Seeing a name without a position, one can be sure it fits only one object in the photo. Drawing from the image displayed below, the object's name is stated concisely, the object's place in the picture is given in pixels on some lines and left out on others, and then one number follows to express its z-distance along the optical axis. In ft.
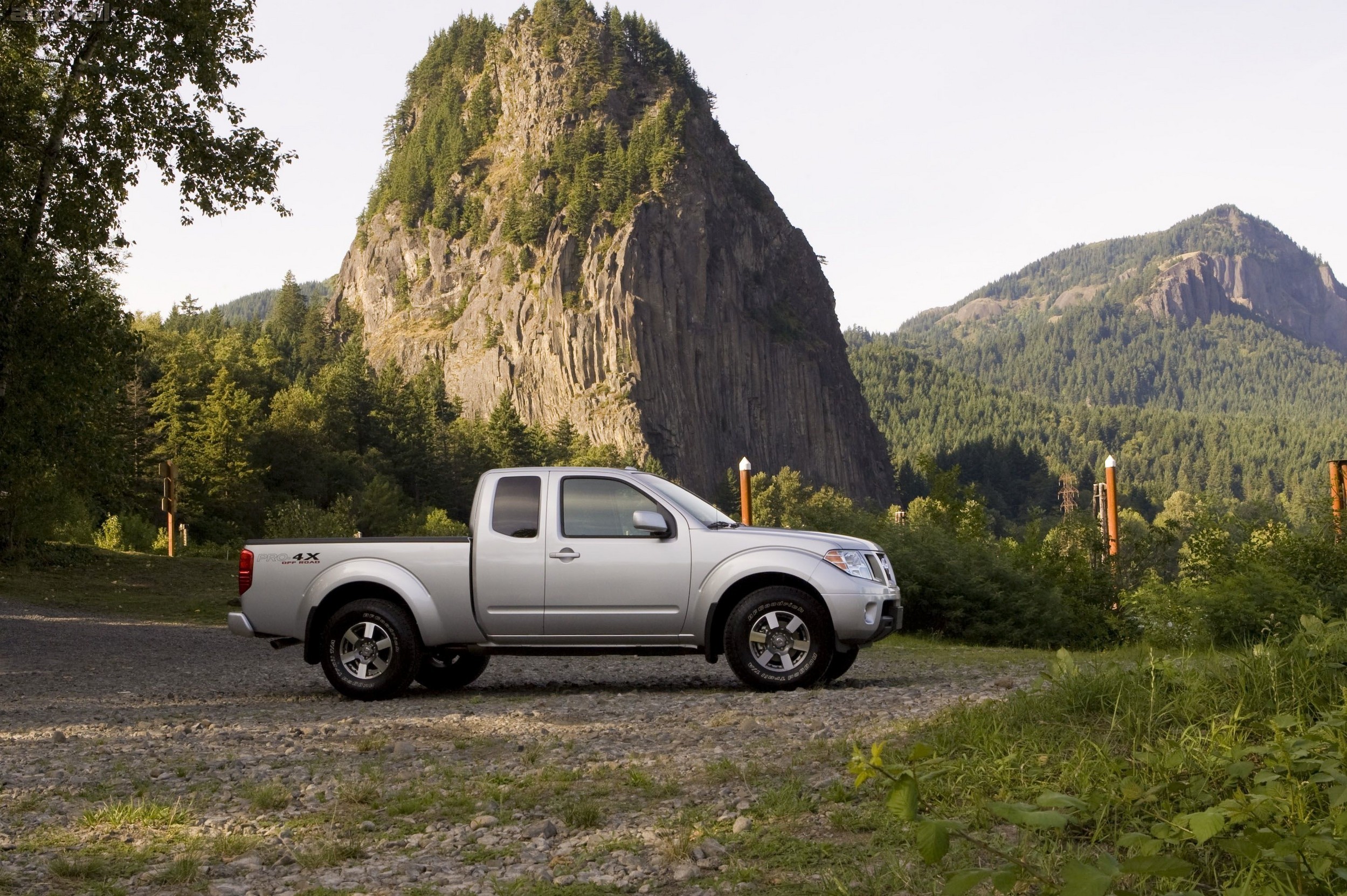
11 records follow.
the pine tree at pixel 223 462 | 226.79
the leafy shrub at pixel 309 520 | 165.68
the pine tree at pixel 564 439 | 440.04
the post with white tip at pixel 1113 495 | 83.05
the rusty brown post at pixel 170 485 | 123.75
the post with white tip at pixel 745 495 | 74.90
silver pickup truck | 33.35
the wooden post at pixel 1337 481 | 60.23
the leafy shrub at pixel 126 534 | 130.93
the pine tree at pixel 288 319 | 517.55
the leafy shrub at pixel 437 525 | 233.76
